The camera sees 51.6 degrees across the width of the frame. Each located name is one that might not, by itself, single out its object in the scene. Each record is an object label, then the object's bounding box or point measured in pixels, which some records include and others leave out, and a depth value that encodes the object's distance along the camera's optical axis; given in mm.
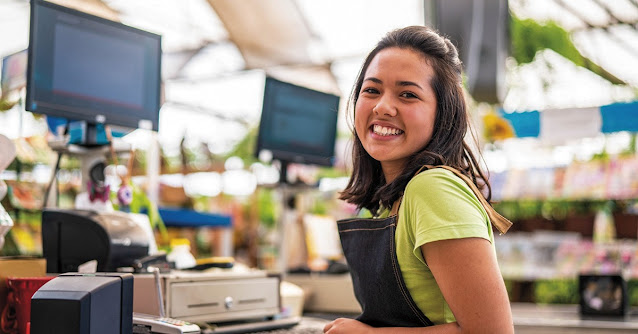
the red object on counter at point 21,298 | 1461
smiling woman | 1077
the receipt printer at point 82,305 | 1130
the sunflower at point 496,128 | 3777
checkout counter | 1644
